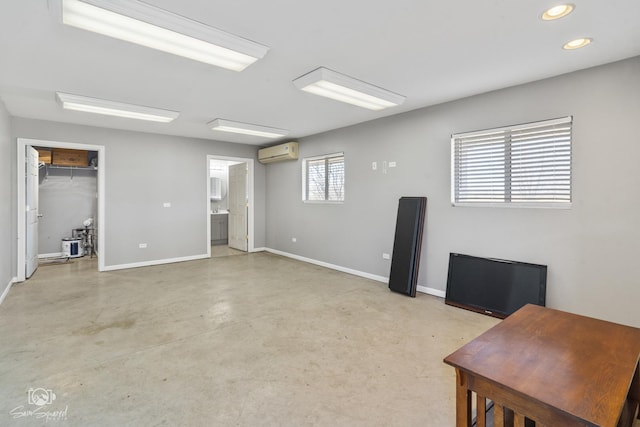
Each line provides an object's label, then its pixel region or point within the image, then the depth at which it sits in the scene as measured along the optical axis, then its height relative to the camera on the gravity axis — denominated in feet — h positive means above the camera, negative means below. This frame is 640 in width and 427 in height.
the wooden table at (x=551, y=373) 3.79 -2.30
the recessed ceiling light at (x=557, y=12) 6.57 +4.35
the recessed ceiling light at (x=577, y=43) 7.93 +4.40
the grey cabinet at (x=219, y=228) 28.32 -1.86
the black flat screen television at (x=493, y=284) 10.66 -2.80
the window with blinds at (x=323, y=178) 18.65 +1.97
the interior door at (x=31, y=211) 16.16 -0.20
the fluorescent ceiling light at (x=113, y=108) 12.01 +4.28
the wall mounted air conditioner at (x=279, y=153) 21.02 +3.98
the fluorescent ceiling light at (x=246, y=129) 16.16 +4.52
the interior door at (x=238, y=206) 24.63 +0.18
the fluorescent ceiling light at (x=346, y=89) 9.84 +4.26
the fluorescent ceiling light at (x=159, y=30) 6.21 +4.02
